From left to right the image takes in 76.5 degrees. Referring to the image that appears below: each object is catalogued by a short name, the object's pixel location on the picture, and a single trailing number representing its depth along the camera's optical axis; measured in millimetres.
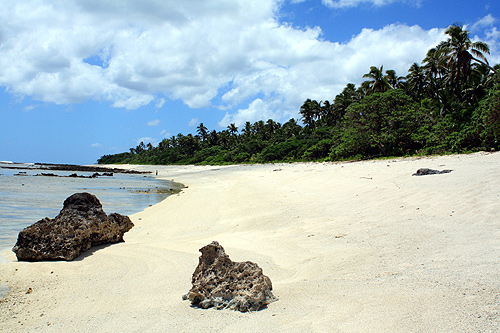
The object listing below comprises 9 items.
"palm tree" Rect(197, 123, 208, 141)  111938
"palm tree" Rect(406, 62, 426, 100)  43438
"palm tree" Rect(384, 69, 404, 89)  46322
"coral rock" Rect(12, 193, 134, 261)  5504
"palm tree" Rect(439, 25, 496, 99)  29266
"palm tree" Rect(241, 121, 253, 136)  97562
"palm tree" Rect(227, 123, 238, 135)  108125
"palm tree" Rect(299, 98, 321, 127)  74062
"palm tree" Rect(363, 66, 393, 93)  45312
